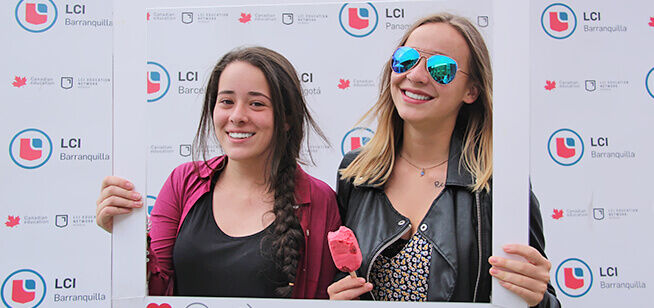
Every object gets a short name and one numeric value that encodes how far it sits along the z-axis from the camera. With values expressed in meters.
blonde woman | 1.62
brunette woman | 1.69
